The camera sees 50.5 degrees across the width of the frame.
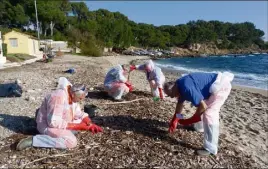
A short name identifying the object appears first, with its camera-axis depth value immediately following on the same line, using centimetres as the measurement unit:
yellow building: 3662
